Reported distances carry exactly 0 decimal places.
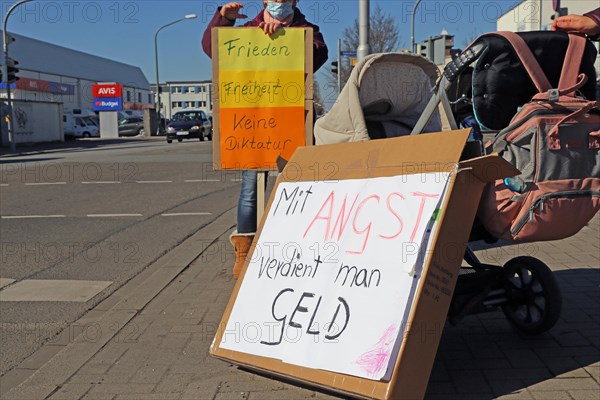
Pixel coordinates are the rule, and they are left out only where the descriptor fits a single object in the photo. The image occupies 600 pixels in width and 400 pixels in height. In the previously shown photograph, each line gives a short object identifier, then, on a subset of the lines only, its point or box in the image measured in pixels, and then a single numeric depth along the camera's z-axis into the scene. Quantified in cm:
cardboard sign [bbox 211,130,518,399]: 279
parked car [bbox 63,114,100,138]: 5086
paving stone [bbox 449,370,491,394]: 318
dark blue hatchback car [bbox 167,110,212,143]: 3806
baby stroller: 311
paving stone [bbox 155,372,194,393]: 329
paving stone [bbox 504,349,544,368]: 346
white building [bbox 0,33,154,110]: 6406
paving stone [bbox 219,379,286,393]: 326
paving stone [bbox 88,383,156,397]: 329
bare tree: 2504
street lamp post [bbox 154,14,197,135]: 5465
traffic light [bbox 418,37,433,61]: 1222
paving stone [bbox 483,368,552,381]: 330
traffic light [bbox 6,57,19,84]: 2642
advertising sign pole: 6669
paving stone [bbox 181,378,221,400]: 320
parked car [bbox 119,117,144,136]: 5870
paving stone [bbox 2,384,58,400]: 333
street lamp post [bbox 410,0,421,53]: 2295
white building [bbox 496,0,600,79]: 2659
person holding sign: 482
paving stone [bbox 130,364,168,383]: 343
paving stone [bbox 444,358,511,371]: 346
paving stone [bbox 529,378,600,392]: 315
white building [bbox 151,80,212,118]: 10339
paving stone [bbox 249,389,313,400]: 315
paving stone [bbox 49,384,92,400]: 327
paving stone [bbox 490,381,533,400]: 308
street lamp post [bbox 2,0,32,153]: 2631
